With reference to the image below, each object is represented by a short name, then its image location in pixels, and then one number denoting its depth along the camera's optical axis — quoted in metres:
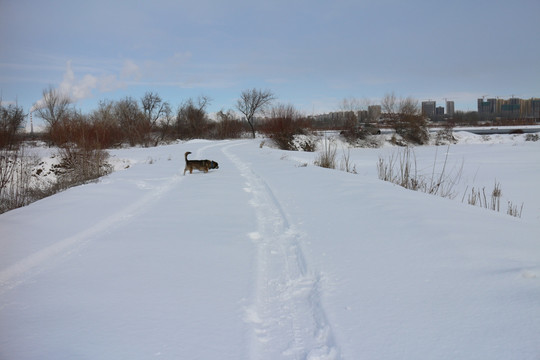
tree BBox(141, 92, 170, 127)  56.88
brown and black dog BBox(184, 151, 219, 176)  11.30
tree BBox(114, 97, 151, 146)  36.56
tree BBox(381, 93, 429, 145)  42.06
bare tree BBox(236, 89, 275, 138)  64.25
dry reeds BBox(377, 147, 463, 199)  8.55
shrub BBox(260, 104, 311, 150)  32.56
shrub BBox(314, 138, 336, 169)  12.32
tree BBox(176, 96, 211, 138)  58.09
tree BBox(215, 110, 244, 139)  59.28
